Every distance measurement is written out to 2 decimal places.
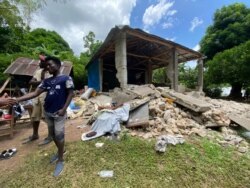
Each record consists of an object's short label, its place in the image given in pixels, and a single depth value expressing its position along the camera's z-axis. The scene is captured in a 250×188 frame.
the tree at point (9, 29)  9.83
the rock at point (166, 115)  4.64
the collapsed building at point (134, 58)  7.36
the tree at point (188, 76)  18.17
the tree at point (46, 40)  20.83
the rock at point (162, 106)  5.05
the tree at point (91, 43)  26.55
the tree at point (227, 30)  16.84
